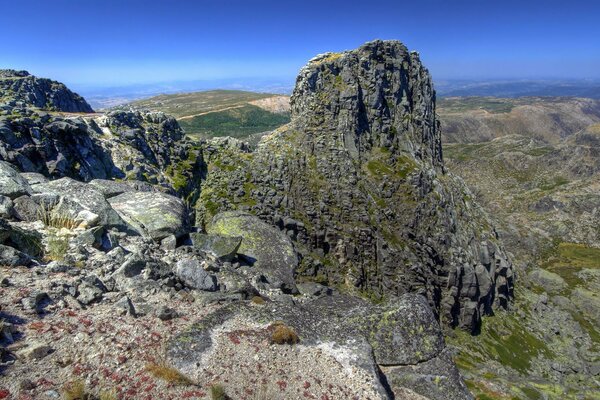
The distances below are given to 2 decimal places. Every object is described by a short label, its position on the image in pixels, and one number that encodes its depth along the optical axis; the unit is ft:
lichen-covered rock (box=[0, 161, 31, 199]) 56.70
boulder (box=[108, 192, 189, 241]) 72.23
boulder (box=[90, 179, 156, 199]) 85.48
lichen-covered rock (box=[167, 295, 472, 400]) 41.86
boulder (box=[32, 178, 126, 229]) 59.47
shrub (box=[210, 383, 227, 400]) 33.73
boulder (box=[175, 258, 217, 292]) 56.30
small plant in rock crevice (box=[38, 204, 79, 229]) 57.16
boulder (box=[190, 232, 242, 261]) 79.92
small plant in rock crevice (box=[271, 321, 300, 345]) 44.66
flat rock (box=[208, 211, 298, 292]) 125.49
